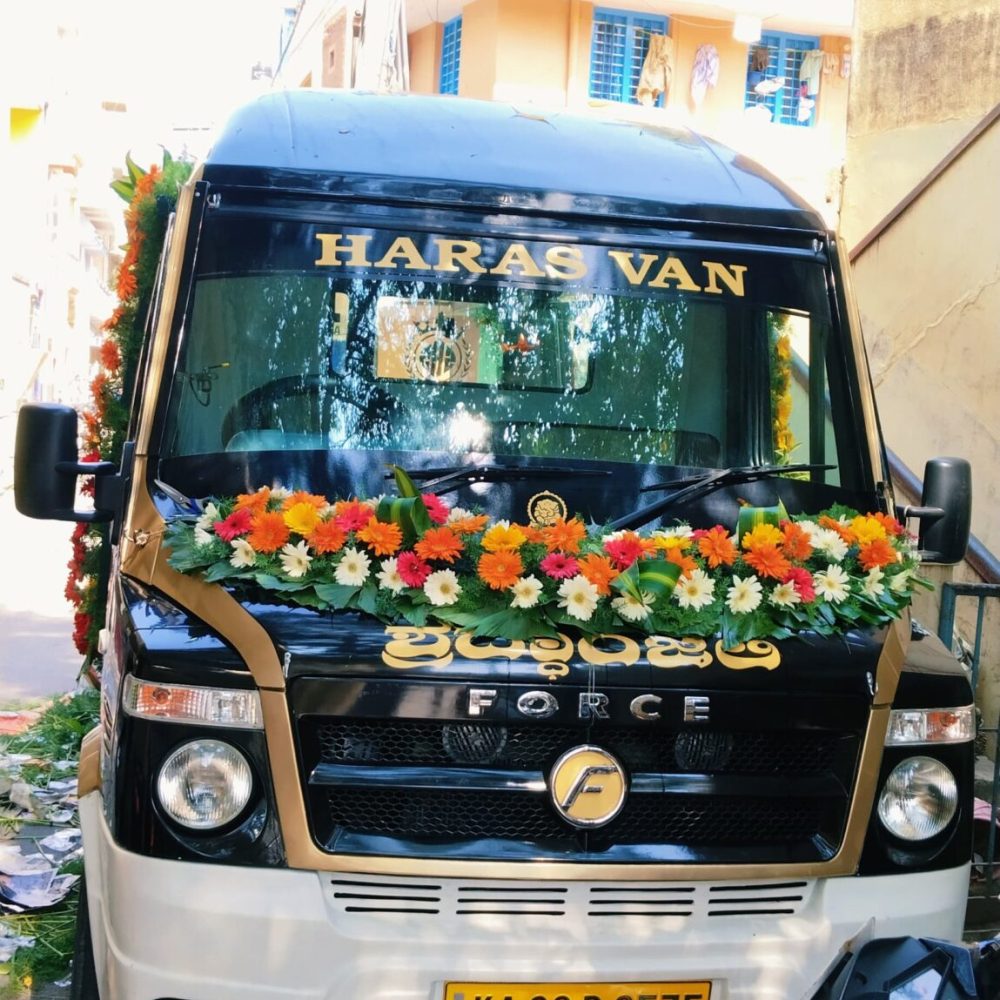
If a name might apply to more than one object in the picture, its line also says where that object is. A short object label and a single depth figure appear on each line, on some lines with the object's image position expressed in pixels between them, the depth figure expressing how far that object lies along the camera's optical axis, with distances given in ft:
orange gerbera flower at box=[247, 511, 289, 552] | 11.01
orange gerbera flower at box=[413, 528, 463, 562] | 11.07
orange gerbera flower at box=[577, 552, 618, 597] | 10.82
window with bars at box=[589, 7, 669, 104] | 75.00
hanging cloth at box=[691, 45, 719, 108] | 76.89
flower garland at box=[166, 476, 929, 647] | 10.78
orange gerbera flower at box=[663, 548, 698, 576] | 11.21
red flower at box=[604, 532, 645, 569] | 11.14
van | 10.00
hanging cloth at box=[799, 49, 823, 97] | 79.05
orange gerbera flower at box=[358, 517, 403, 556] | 11.09
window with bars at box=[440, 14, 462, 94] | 77.10
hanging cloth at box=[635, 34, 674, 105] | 75.77
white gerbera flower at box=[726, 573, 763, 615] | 11.10
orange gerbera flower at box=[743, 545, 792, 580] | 11.48
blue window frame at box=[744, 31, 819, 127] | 79.36
